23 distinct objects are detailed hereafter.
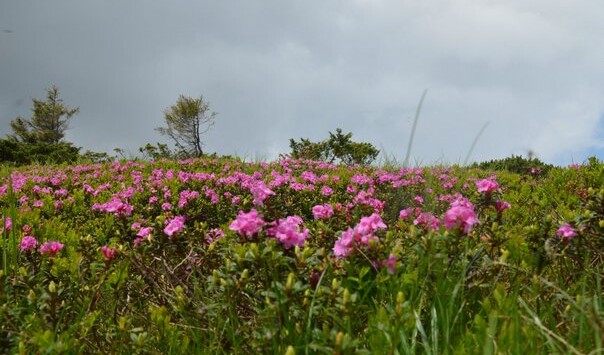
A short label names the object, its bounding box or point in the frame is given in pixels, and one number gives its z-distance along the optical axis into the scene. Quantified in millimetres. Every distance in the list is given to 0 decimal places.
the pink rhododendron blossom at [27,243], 3639
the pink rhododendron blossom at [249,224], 2457
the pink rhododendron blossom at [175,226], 3188
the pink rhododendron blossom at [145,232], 3318
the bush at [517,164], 17359
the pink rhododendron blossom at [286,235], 2516
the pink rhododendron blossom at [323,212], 3339
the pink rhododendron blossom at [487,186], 3135
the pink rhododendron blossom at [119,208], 3526
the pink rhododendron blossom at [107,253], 2840
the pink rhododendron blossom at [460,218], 2535
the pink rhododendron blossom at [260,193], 2568
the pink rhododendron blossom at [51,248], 3167
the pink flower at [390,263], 2441
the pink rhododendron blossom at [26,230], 4602
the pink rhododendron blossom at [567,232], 2736
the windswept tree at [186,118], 45312
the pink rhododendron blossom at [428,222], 2729
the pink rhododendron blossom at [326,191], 7708
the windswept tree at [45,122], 54791
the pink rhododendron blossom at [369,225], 2573
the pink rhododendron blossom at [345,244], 2557
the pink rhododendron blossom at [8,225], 4746
